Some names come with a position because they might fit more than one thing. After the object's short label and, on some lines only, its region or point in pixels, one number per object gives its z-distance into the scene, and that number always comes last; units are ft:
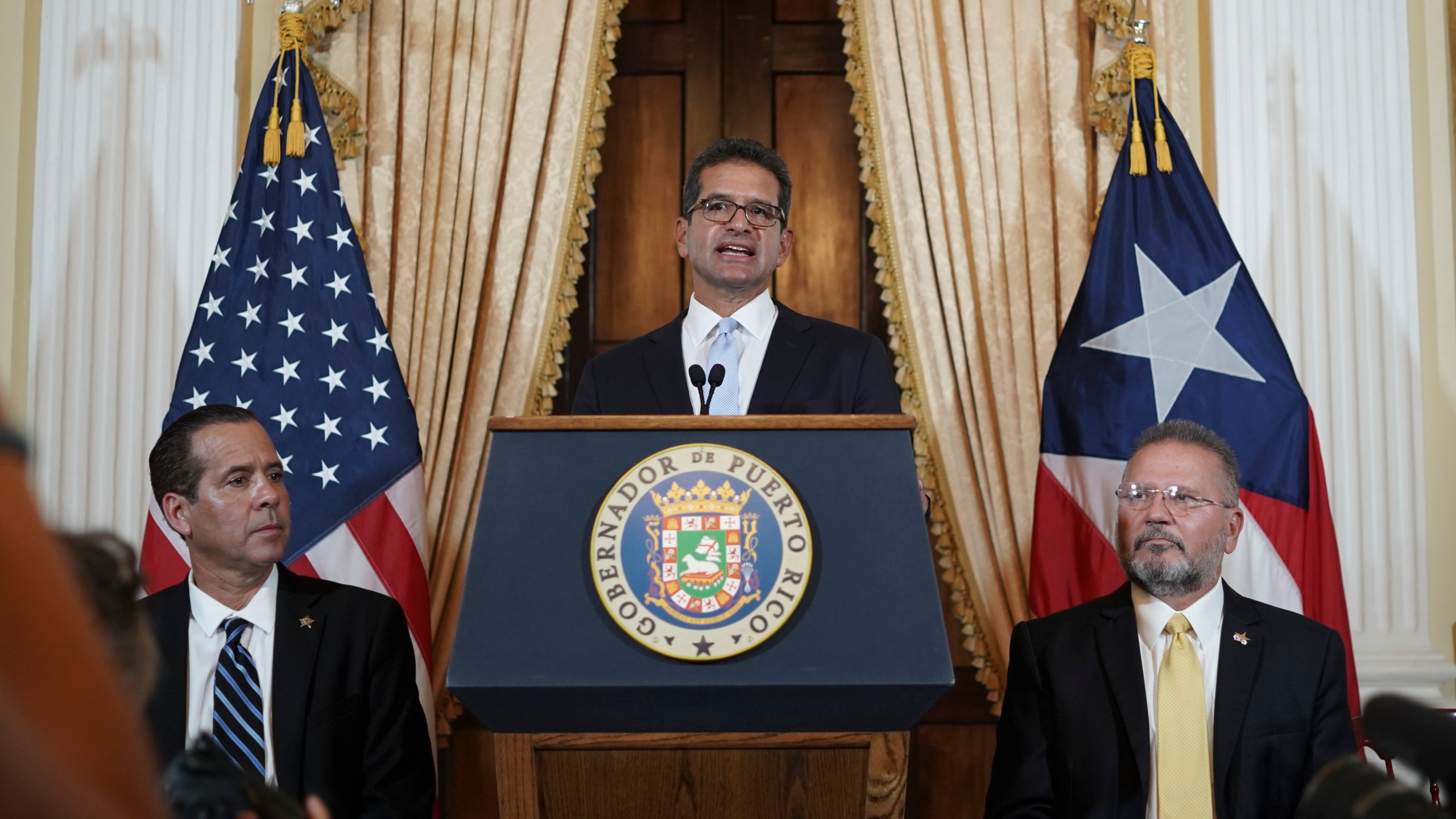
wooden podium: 5.90
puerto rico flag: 12.09
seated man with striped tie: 8.66
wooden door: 15.14
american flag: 12.07
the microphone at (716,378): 7.39
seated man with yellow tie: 8.42
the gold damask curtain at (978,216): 13.41
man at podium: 9.54
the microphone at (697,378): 7.36
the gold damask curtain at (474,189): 13.43
